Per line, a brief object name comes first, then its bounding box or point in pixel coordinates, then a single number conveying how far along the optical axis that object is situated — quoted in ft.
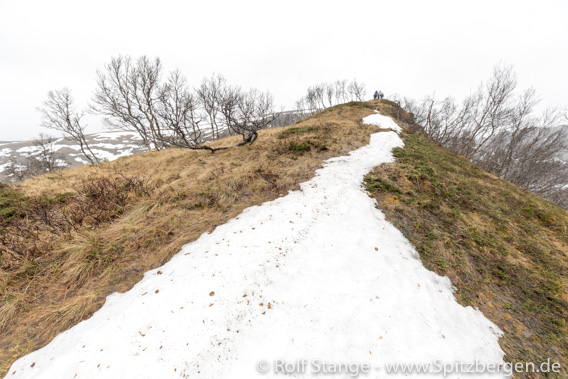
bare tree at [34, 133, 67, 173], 83.10
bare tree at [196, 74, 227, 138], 94.22
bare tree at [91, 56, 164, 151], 60.64
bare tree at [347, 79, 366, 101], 164.35
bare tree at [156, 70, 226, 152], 66.92
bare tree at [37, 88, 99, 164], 62.95
